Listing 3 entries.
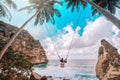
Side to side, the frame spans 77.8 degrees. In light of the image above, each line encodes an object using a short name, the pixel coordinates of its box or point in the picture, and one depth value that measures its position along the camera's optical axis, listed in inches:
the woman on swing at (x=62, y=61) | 197.0
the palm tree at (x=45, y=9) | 280.1
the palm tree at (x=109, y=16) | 106.5
